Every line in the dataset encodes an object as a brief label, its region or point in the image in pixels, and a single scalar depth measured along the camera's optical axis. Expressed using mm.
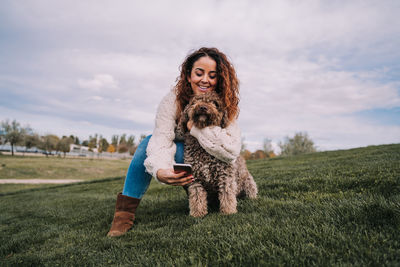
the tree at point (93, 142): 85100
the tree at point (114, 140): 97100
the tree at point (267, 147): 42250
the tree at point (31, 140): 50525
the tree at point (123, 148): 86562
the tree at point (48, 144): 54000
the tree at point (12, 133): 48062
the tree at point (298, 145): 35562
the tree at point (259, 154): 42250
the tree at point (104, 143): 85875
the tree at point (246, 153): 42309
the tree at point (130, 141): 92094
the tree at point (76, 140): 105000
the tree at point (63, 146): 57438
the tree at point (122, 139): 96325
